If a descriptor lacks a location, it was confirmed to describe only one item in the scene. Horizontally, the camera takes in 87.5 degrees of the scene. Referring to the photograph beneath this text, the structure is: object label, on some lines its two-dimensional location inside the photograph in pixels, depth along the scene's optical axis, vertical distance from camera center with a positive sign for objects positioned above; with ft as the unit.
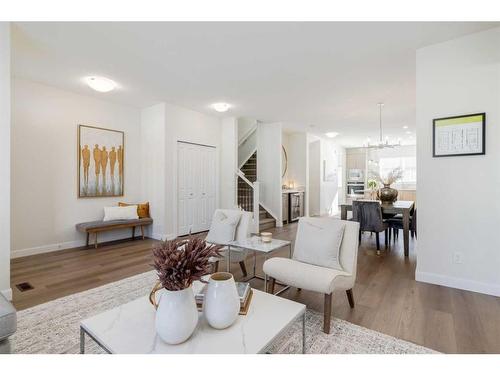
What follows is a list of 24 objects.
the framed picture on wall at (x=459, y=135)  8.62 +1.68
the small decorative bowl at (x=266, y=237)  9.50 -1.91
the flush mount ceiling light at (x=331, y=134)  24.59 +4.78
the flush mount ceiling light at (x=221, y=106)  16.43 +5.01
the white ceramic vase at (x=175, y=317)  3.98 -2.02
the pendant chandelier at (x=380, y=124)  16.84 +5.12
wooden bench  14.10 -2.26
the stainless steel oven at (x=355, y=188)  36.57 -0.48
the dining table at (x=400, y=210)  13.05 -1.39
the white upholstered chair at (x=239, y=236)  10.06 -2.00
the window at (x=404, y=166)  32.89 +2.45
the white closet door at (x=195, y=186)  17.69 -0.07
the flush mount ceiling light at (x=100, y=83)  12.30 +4.88
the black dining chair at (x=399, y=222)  14.59 -2.11
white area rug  5.72 -3.58
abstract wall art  14.96 +1.43
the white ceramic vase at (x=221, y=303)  4.39 -2.01
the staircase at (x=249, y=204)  20.84 -1.54
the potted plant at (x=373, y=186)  17.88 -0.10
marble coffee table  3.98 -2.46
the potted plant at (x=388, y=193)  15.23 -0.50
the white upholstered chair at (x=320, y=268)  6.56 -2.32
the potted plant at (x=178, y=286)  3.98 -1.57
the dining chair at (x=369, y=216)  13.55 -1.67
